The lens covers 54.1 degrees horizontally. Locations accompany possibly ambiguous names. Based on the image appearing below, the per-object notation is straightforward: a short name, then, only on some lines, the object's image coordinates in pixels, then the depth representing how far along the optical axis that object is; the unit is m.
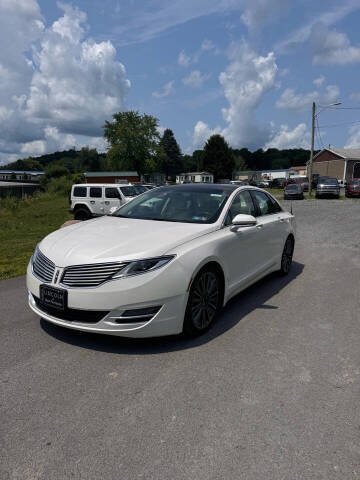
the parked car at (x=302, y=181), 37.34
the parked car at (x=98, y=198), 16.03
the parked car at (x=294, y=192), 28.55
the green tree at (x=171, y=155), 117.56
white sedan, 3.08
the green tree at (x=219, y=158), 78.81
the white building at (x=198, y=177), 79.50
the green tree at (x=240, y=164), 124.88
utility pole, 28.92
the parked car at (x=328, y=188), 28.22
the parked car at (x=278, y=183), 50.02
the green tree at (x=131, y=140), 69.25
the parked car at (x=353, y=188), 28.80
